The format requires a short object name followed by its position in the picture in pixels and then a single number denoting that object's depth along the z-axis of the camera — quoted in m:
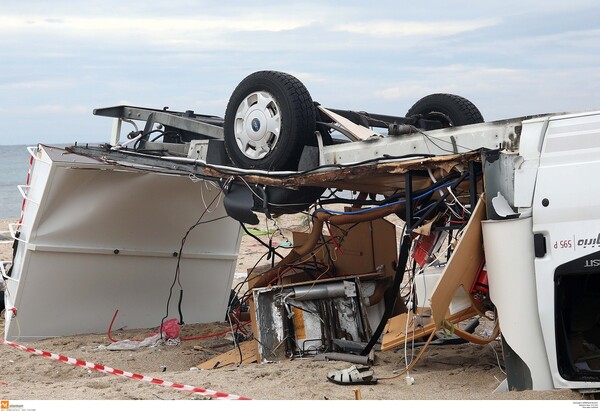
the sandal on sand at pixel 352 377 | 7.68
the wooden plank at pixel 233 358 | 9.33
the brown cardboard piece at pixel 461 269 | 7.07
